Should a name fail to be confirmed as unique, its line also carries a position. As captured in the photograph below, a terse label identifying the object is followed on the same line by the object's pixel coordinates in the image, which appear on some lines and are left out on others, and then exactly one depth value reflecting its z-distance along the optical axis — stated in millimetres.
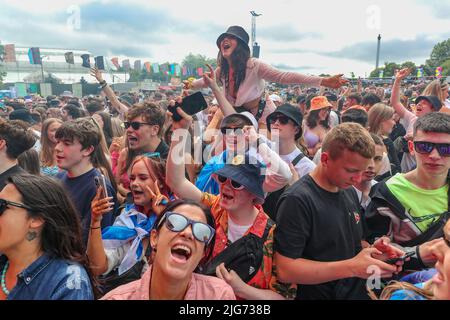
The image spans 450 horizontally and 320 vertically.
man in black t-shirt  1917
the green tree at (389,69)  29209
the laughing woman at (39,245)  1726
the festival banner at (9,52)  41969
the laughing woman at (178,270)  1702
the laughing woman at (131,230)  2188
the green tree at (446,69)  31878
